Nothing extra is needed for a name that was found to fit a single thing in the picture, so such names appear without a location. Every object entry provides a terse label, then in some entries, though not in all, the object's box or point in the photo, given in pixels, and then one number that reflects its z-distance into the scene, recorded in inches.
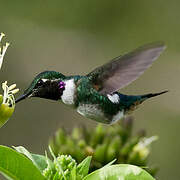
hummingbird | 197.3
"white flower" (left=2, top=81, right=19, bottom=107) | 172.4
